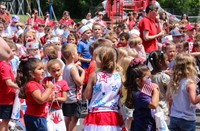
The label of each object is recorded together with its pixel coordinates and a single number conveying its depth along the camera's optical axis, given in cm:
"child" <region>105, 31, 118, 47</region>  1212
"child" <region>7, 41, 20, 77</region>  1118
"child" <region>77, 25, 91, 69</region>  1301
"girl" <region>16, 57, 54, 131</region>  797
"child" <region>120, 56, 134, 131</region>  839
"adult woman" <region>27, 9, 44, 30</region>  2526
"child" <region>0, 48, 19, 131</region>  911
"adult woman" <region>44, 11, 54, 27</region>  2871
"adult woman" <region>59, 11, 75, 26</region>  2905
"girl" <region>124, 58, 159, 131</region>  725
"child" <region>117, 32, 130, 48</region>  1240
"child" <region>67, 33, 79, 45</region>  1335
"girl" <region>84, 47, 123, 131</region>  742
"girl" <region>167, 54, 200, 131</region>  745
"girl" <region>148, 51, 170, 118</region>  816
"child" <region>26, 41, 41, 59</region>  1109
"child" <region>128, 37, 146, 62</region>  1141
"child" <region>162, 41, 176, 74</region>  1050
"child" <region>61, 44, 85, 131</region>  961
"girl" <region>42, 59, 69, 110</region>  858
